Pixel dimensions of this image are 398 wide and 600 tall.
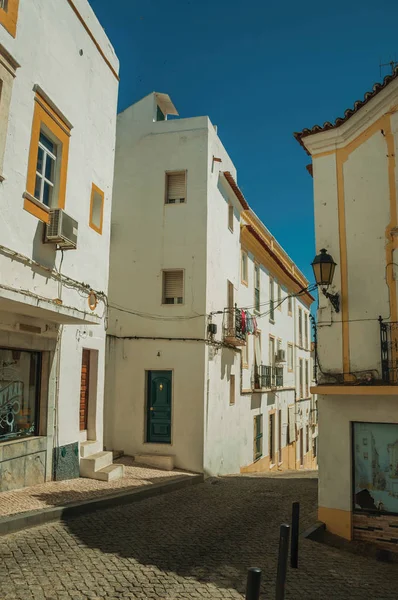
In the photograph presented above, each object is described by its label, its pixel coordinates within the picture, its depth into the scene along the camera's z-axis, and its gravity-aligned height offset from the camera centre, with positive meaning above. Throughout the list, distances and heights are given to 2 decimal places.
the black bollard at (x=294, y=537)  6.74 -1.96
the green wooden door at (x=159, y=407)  14.38 -0.53
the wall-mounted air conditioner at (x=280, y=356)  23.14 +1.58
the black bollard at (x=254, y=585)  3.81 -1.46
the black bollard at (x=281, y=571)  5.02 -1.78
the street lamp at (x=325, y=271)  8.84 +2.10
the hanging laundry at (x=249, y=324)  18.10 +2.39
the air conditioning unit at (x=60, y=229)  8.72 +2.72
